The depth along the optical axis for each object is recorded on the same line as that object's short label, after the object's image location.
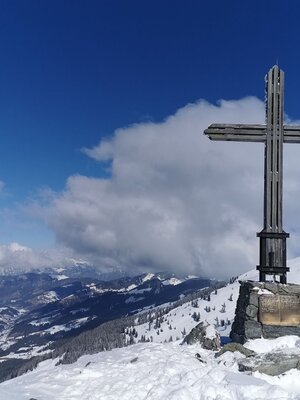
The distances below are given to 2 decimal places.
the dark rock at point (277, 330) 17.70
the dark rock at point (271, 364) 14.05
